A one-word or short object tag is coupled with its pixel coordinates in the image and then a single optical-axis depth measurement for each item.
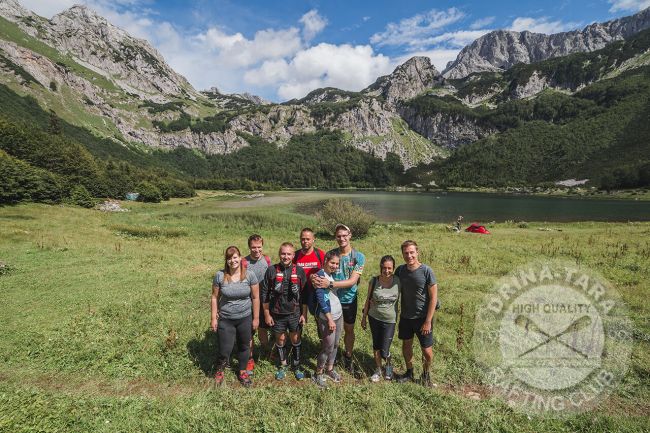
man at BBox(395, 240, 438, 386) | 6.34
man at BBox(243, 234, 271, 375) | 7.12
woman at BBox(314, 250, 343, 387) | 6.38
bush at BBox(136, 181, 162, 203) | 82.94
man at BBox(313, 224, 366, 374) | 6.55
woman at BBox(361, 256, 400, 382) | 6.51
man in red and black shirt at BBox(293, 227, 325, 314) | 6.81
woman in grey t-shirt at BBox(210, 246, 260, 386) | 6.44
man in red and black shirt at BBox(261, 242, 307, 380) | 6.57
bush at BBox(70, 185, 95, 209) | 51.03
